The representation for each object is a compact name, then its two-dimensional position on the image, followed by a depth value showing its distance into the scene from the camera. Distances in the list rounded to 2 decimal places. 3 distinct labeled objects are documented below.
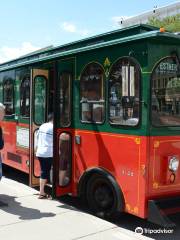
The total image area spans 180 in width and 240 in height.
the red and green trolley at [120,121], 5.00
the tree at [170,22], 14.16
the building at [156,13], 24.20
